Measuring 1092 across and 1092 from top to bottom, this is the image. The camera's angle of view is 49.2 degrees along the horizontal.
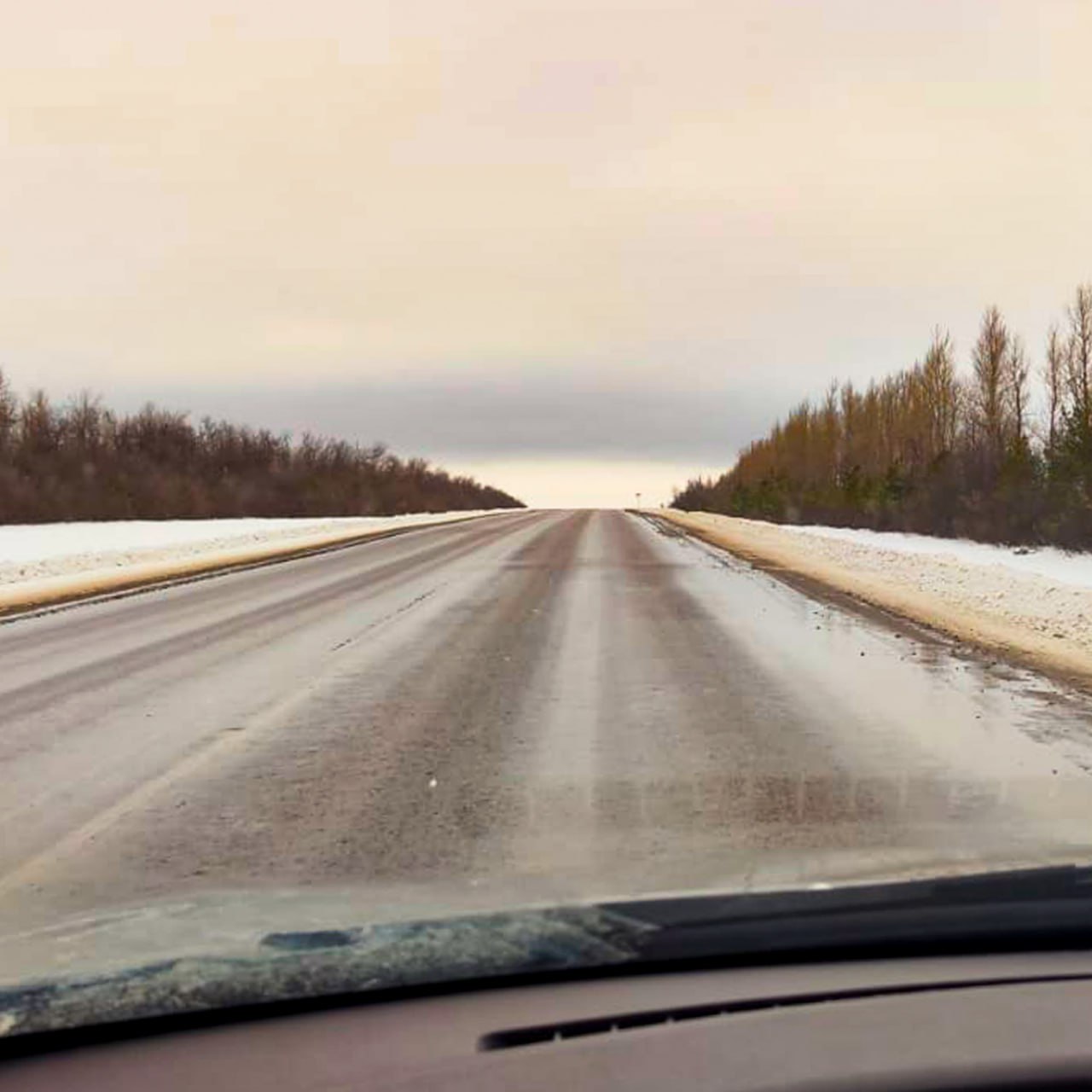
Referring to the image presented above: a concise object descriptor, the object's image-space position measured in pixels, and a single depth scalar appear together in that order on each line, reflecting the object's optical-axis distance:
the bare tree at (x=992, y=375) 60.75
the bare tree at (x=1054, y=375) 56.31
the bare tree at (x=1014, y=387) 59.88
